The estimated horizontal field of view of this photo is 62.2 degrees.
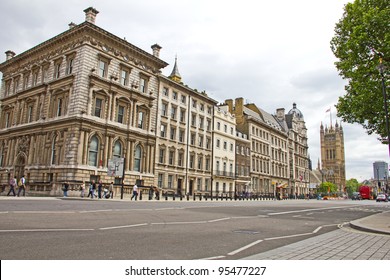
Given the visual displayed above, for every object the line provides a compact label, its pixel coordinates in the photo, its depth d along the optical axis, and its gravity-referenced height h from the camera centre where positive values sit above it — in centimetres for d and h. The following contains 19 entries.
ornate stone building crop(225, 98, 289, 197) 6556 +1067
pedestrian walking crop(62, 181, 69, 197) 2877 -8
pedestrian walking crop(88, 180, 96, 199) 2898 -1
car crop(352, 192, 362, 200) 8956 +16
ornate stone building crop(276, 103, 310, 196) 8400 +1208
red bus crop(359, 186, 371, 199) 8775 +133
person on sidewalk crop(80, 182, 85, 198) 3016 -18
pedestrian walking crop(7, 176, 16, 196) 2717 +28
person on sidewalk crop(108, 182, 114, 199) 3114 +5
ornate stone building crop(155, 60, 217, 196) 4409 +789
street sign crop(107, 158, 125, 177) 3095 +216
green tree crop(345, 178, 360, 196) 18495 +548
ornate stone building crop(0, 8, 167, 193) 3362 +909
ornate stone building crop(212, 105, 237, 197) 5422 +703
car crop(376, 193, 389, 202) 6366 +9
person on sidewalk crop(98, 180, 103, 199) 2911 +6
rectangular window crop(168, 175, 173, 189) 4485 +145
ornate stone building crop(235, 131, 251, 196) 6075 +598
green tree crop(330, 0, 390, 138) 1936 +881
